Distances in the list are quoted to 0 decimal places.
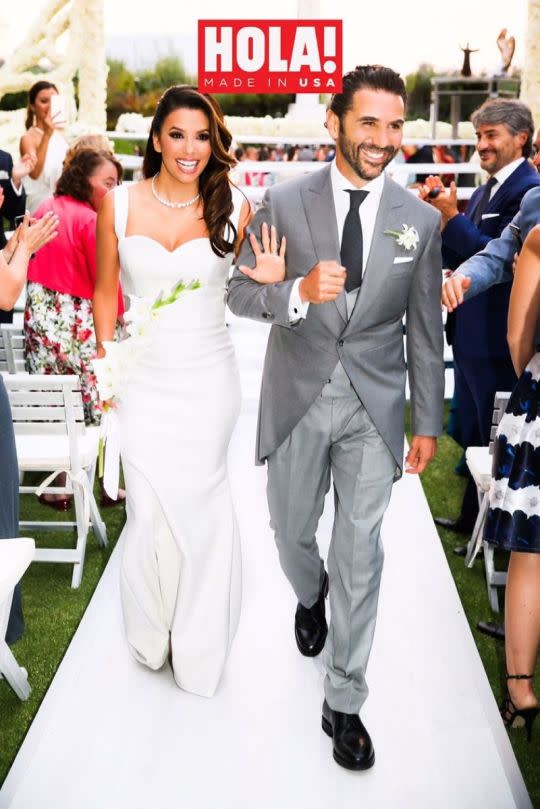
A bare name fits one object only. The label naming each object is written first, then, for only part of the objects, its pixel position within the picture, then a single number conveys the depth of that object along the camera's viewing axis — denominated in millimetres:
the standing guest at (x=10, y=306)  3178
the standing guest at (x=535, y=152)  4189
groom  2641
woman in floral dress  4758
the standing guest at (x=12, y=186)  6227
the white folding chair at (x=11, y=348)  5234
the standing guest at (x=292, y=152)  13514
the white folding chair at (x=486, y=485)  3646
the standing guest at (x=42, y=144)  7496
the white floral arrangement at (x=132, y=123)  13445
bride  3025
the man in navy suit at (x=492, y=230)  4156
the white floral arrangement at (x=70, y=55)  13602
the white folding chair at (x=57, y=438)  3918
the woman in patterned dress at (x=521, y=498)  2832
